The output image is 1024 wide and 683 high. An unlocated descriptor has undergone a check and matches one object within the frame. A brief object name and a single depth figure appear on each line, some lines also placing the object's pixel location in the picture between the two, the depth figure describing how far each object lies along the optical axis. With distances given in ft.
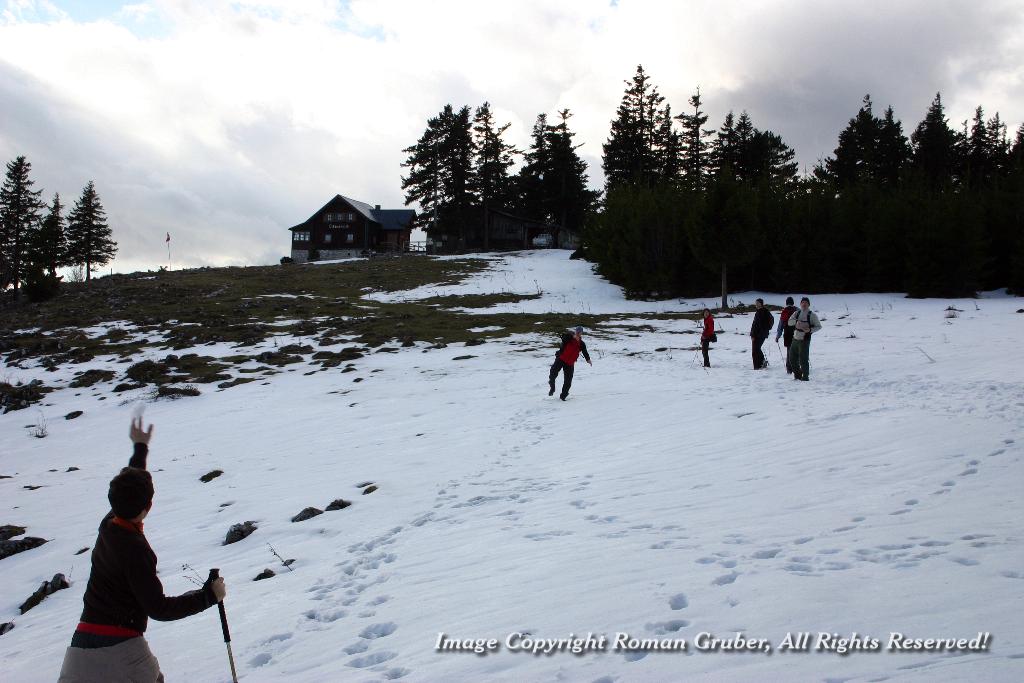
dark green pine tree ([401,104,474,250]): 246.06
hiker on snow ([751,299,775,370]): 60.44
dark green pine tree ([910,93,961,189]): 207.31
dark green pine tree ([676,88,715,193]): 243.40
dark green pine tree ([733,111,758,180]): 216.33
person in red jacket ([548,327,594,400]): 54.60
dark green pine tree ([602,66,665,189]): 242.17
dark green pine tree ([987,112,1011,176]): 183.93
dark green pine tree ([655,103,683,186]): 244.22
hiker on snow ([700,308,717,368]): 64.34
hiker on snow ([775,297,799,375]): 56.34
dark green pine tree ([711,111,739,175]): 223.51
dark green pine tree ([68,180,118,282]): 238.68
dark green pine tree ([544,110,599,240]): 253.73
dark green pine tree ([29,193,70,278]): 225.56
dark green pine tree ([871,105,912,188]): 206.80
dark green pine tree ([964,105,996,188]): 200.32
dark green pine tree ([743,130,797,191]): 214.69
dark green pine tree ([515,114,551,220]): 261.85
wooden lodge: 280.51
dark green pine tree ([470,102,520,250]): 251.39
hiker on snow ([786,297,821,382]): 53.16
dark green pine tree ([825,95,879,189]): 206.69
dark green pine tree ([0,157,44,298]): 227.81
